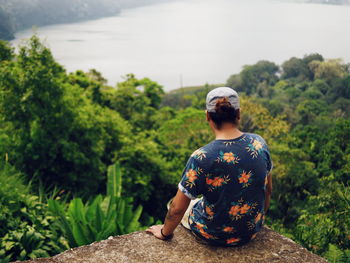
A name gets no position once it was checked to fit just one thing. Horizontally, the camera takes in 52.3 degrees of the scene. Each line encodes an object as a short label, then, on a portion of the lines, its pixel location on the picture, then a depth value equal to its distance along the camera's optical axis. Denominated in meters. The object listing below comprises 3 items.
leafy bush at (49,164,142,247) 4.45
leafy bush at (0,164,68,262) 4.29
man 2.46
